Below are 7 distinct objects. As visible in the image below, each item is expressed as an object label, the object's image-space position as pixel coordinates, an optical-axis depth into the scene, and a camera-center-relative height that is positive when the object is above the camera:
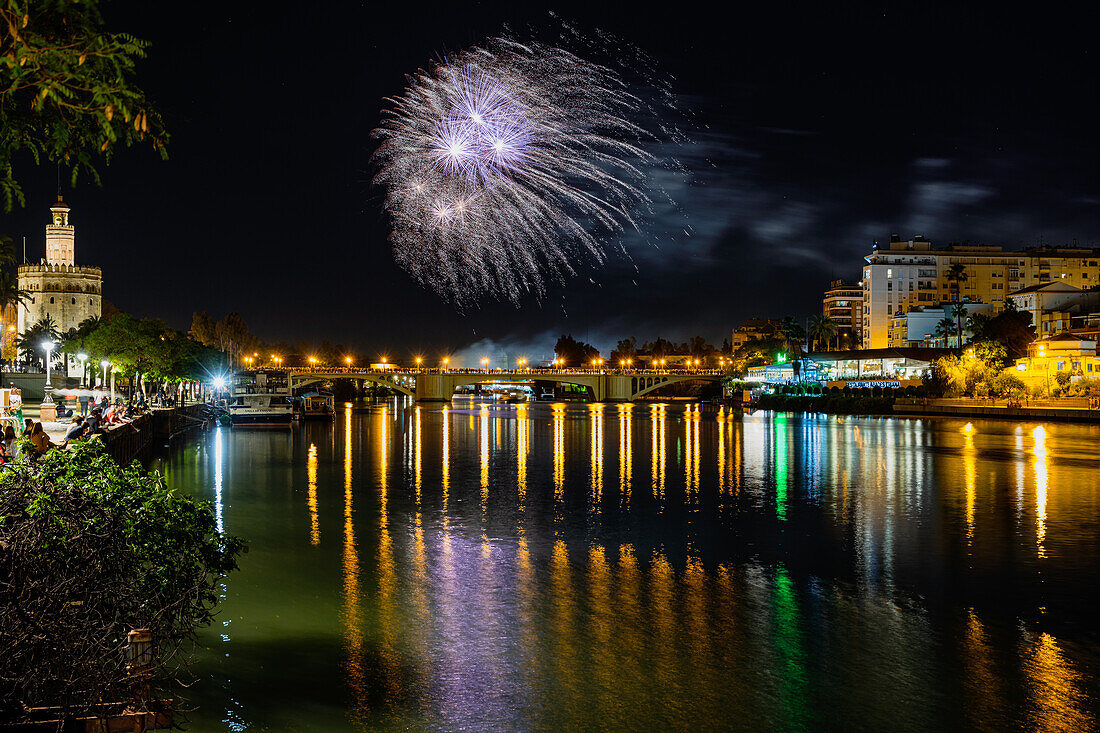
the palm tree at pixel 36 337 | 127.94 +6.48
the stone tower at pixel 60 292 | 140.00 +13.73
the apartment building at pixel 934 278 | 173.25 +17.35
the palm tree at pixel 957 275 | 162.24 +16.73
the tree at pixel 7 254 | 42.39 +6.50
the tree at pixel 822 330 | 172.75 +8.00
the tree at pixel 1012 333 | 116.88 +4.78
